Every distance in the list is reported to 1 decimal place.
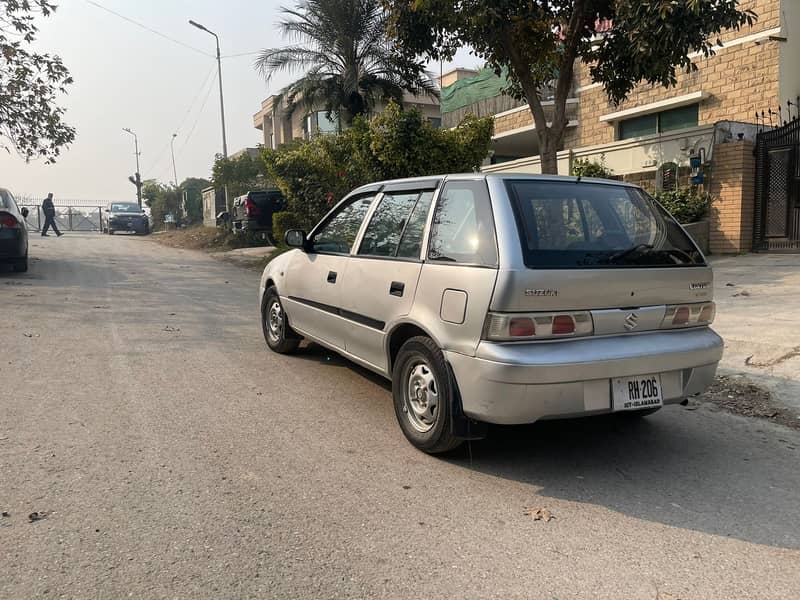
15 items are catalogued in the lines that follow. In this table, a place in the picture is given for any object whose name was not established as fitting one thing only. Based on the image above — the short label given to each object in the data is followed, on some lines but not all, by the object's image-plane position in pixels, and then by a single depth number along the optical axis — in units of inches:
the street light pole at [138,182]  2012.2
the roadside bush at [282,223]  596.4
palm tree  789.9
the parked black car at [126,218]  1295.5
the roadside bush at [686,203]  510.9
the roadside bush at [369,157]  476.7
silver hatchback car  133.0
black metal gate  480.1
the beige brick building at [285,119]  1189.7
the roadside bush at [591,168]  571.2
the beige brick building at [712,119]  494.0
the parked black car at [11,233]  459.5
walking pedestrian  1045.0
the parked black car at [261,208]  719.1
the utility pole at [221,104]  1150.4
